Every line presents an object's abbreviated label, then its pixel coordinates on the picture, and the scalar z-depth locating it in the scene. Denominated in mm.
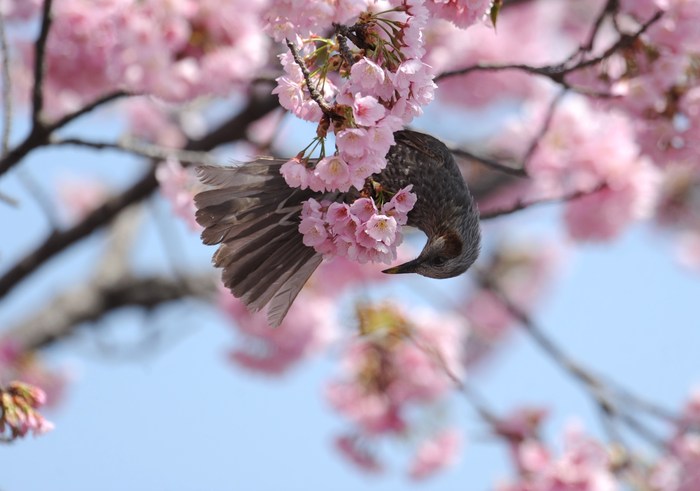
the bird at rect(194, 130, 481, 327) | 5551
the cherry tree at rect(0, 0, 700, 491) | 5475
